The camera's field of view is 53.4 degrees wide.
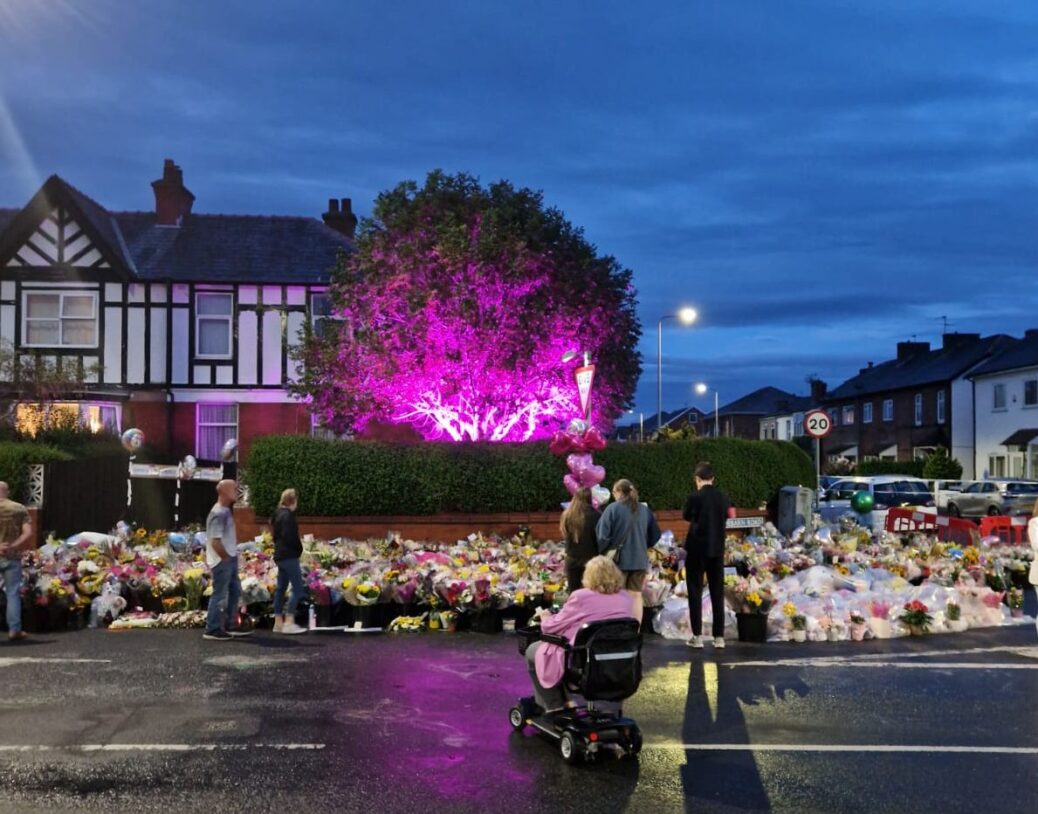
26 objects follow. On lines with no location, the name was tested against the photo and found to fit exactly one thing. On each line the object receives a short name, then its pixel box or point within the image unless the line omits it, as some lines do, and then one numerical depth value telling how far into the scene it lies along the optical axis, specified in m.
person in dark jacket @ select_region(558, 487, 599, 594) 10.31
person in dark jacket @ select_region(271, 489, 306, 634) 11.84
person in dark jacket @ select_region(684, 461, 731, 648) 10.61
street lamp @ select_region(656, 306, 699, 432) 34.47
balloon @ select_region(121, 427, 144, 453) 22.19
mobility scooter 6.79
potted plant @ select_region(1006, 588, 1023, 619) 14.23
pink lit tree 23.06
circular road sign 21.19
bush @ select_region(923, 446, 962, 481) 47.94
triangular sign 16.39
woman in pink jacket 7.12
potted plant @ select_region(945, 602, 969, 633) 12.29
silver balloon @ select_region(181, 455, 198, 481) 21.45
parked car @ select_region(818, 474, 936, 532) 34.88
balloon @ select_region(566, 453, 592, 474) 15.23
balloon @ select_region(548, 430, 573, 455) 17.36
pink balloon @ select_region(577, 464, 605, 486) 14.59
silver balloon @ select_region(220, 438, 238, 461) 23.43
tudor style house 30.95
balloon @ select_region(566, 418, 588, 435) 16.92
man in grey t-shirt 11.53
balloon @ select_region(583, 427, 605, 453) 16.84
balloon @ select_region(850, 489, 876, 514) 22.89
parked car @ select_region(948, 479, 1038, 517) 36.06
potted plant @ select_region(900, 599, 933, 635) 11.91
